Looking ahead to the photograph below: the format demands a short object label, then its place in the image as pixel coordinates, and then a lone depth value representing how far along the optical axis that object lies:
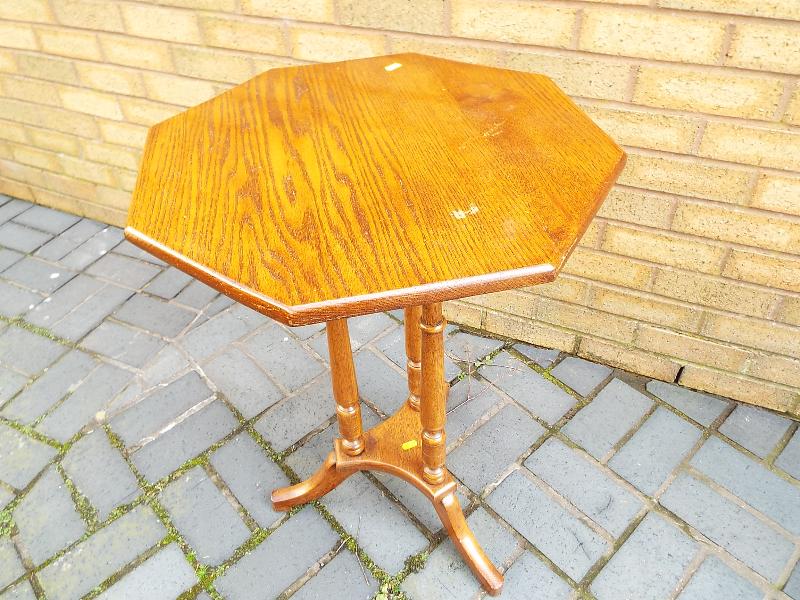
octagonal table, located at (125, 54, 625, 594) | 1.00
